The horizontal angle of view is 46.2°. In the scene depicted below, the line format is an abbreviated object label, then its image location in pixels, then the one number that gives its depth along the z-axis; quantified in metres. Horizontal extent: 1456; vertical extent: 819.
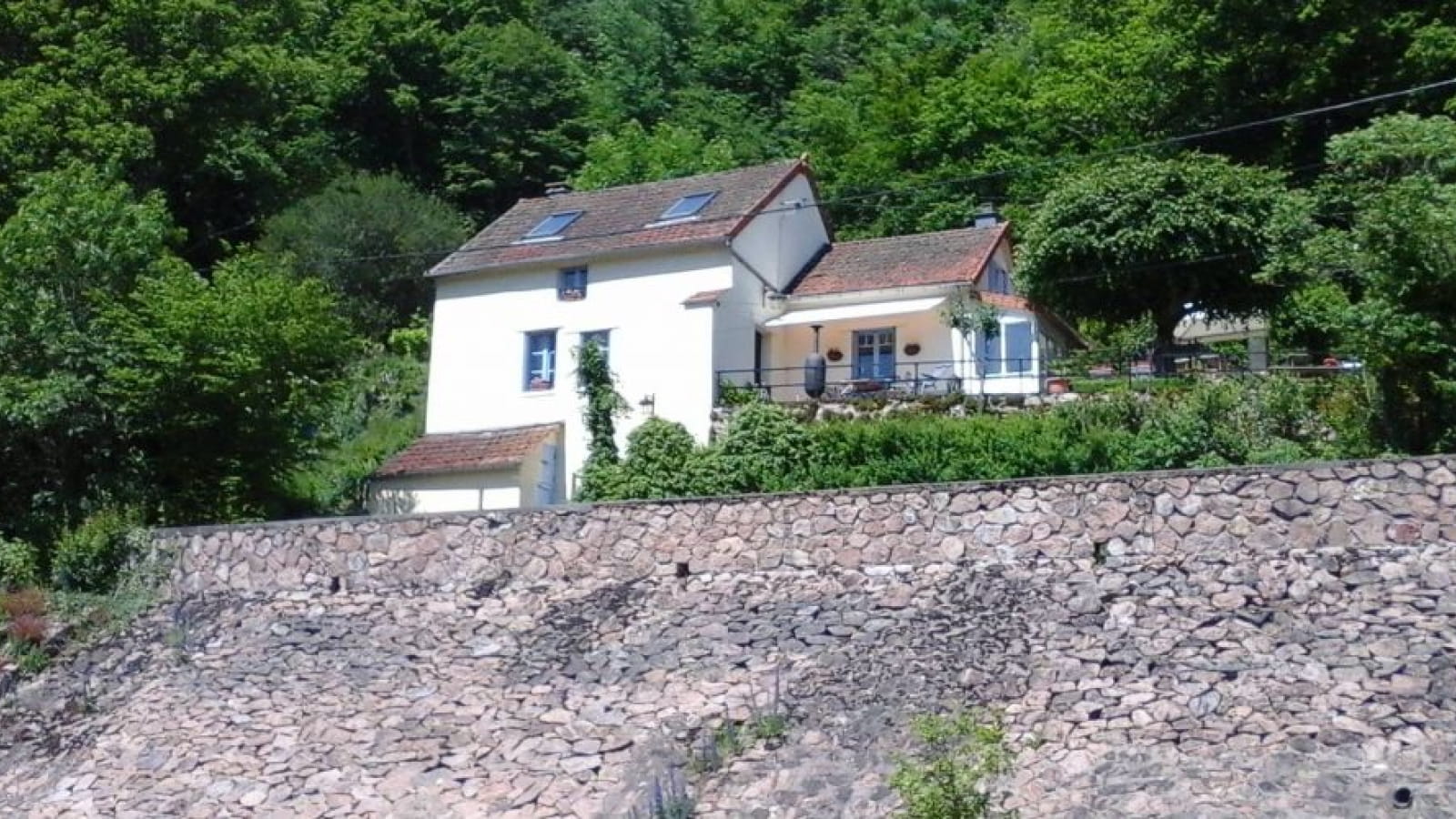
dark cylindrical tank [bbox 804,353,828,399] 28.44
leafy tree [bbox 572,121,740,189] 43.69
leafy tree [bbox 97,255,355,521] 25.31
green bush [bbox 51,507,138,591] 23.59
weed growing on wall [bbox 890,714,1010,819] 13.80
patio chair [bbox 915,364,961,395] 28.34
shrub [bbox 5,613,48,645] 22.31
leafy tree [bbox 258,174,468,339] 39.72
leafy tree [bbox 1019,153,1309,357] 28.12
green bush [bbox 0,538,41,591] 23.77
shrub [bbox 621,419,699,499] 25.27
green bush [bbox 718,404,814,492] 24.86
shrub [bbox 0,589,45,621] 22.73
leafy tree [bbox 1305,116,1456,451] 20.36
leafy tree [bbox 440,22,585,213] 47.62
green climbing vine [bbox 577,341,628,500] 26.95
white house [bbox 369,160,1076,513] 29.11
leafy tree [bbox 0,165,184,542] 24.97
